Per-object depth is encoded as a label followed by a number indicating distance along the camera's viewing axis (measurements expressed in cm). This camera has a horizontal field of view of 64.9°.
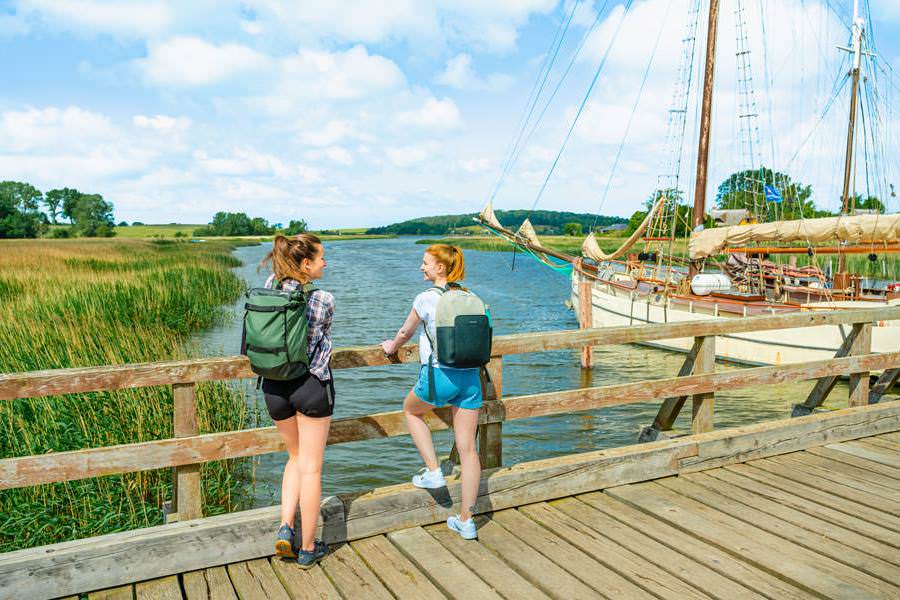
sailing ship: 1769
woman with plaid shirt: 338
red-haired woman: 372
